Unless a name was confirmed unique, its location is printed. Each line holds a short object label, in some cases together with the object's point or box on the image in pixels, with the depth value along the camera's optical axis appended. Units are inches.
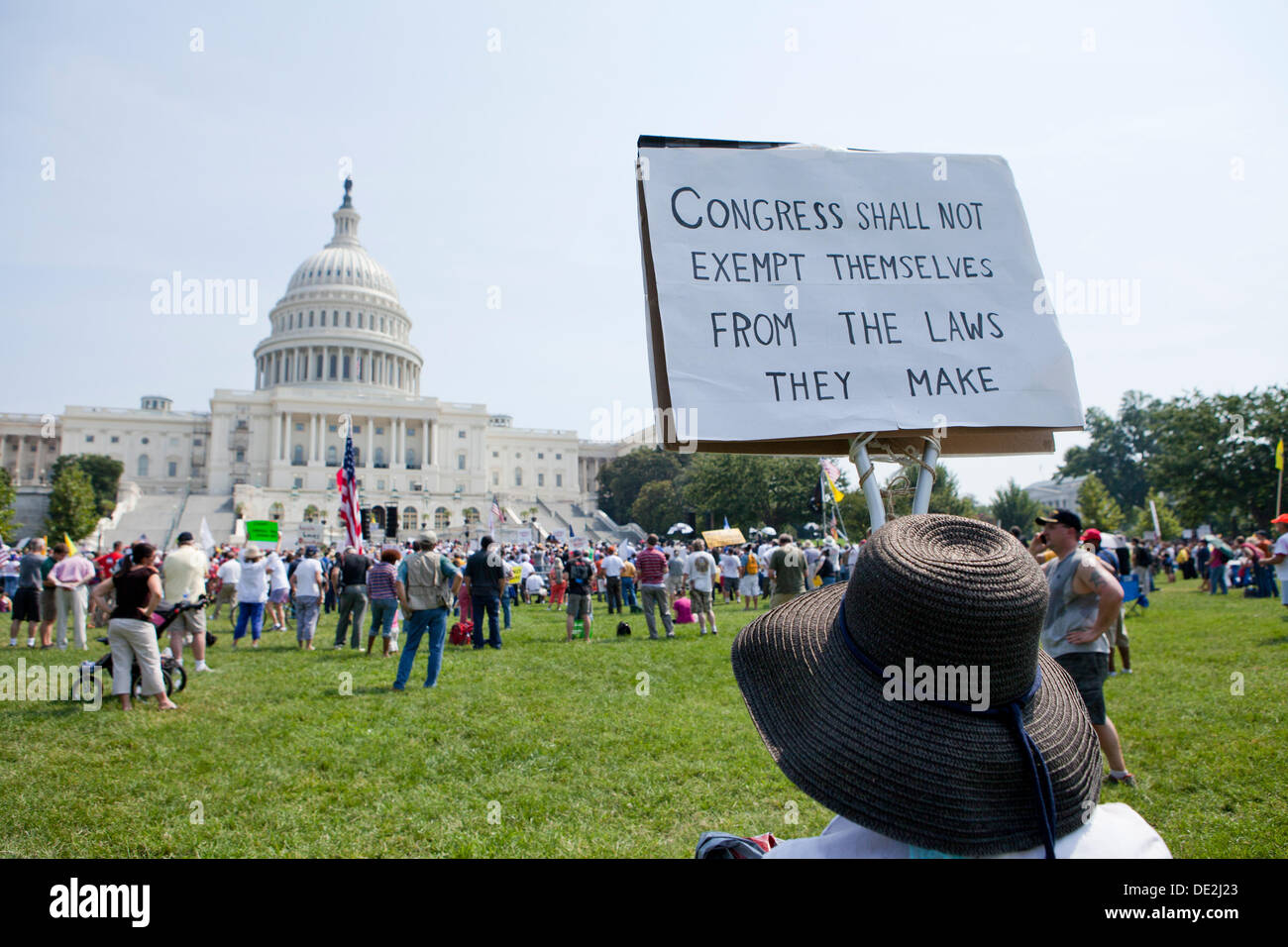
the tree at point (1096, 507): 1780.3
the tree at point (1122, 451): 3427.7
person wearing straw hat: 63.3
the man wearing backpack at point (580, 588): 569.9
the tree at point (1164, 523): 2217.0
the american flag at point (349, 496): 643.5
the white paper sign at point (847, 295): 103.4
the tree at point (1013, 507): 2383.1
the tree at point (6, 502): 1464.1
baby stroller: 340.0
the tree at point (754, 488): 2213.3
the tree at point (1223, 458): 1662.2
